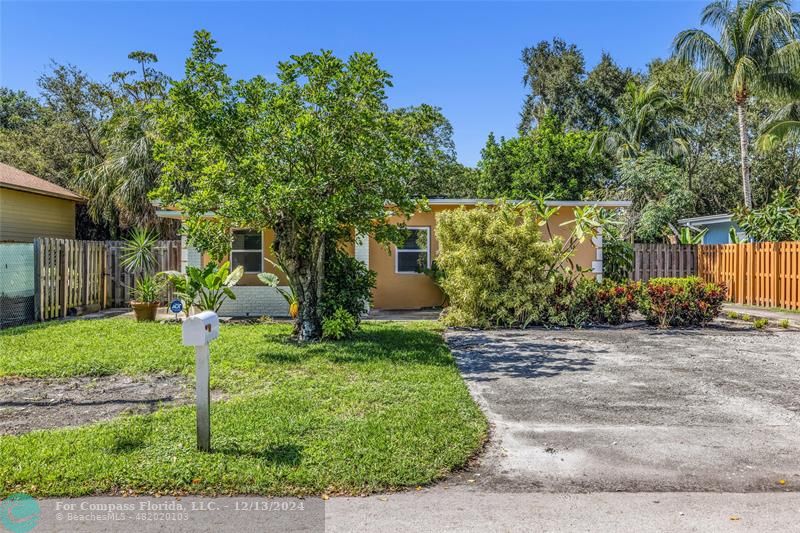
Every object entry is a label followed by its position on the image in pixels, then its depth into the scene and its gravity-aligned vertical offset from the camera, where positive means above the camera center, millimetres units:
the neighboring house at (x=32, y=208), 16391 +1996
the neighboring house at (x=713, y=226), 21309 +1682
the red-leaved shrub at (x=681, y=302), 11625 -717
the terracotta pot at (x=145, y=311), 12188 -915
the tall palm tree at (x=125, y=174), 17594 +3140
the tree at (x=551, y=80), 30156 +10619
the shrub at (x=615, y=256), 15461 +338
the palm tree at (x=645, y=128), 25812 +6816
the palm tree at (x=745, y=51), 19484 +7833
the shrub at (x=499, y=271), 11539 -57
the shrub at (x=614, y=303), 11836 -746
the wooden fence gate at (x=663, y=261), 18484 +232
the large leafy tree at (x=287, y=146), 8109 +1869
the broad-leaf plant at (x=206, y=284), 10844 -292
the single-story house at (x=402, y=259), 14555 +264
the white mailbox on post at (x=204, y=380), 4185 -848
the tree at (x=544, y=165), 24266 +4645
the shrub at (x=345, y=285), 9523 -283
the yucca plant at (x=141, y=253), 14055 +415
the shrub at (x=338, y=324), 9195 -928
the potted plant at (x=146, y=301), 12227 -713
